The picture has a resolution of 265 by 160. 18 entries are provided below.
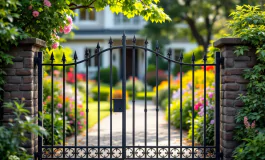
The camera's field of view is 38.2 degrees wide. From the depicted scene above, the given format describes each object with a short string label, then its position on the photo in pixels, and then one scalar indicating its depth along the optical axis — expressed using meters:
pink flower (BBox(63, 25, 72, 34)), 6.35
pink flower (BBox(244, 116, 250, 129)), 5.17
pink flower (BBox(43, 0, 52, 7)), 5.52
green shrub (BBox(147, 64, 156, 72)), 23.30
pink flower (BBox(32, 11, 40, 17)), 5.55
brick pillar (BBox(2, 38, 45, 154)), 5.44
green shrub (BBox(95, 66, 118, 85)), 22.58
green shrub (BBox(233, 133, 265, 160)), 4.93
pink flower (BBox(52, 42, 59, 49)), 6.30
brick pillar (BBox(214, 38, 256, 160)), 5.54
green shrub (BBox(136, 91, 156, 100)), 19.07
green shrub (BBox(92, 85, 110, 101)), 17.91
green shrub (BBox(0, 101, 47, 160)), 4.32
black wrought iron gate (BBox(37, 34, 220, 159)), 5.69
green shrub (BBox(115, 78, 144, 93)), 19.92
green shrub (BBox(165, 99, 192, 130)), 9.36
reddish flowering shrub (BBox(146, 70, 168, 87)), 22.33
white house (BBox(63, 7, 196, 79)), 25.25
